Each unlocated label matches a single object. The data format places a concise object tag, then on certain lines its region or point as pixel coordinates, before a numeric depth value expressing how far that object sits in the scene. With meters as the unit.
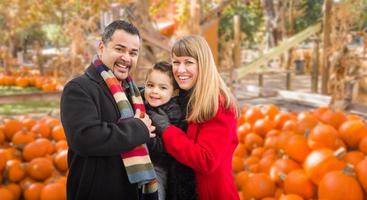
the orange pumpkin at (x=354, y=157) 2.72
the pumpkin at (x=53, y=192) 3.04
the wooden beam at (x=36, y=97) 6.40
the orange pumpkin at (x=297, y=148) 3.01
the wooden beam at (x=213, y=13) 5.89
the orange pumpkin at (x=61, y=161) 3.39
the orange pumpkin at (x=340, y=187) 2.46
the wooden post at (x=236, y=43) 11.97
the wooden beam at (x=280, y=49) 7.72
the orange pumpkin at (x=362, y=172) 2.47
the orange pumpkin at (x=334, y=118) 3.38
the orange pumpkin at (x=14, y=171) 3.24
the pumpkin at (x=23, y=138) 3.69
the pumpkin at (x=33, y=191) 3.15
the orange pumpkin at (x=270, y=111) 4.29
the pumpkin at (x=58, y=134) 3.92
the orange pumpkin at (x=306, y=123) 3.38
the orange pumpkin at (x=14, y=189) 3.17
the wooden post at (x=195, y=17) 5.59
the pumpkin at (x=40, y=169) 3.29
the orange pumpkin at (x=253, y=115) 4.29
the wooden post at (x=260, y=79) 10.99
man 1.61
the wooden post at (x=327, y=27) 6.27
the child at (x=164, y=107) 2.04
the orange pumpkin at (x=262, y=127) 3.89
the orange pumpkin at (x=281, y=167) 2.96
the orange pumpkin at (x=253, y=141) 3.76
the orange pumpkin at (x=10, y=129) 3.90
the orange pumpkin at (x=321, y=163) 2.67
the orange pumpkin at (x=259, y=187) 2.89
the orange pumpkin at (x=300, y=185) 2.72
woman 1.90
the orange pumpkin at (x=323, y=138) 2.94
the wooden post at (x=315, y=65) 9.37
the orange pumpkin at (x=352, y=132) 2.94
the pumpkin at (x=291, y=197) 2.65
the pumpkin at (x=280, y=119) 3.97
